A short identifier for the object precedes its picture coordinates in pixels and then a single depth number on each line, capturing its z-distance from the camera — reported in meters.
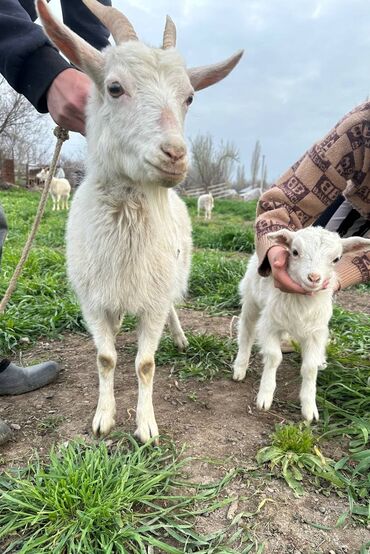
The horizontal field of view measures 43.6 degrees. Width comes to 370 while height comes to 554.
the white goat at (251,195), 30.09
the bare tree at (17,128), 23.30
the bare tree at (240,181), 52.50
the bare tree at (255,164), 55.61
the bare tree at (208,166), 37.00
